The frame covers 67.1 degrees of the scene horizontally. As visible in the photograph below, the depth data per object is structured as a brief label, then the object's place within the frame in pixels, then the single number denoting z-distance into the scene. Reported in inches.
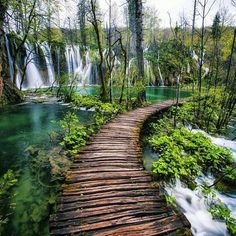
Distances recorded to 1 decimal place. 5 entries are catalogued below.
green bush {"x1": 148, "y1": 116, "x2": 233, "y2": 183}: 172.1
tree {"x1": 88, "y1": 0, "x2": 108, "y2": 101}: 350.2
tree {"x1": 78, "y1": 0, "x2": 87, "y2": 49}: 1312.9
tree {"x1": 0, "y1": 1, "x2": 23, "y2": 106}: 466.2
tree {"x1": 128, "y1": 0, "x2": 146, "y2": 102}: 371.5
